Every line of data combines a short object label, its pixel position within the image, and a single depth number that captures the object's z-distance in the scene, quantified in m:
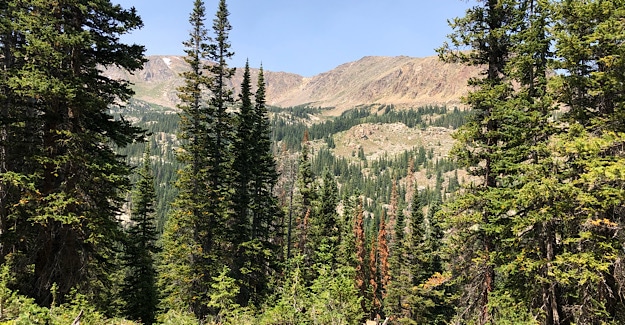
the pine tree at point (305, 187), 37.78
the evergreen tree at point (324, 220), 37.03
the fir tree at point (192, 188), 20.56
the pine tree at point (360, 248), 41.48
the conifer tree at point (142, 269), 24.83
